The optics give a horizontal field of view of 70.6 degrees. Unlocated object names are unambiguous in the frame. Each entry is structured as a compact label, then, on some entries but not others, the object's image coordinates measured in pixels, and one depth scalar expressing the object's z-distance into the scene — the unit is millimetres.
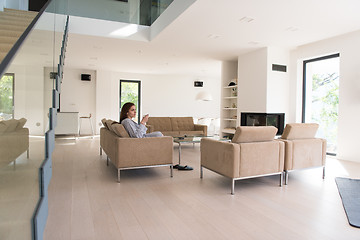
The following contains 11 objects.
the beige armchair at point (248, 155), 3136
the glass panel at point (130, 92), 11406
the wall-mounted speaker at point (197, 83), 12377
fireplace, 6707
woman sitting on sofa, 3791
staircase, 3183
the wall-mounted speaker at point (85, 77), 10609
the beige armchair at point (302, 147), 3551
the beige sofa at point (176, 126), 7516
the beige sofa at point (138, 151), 3537
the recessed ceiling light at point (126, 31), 6020
